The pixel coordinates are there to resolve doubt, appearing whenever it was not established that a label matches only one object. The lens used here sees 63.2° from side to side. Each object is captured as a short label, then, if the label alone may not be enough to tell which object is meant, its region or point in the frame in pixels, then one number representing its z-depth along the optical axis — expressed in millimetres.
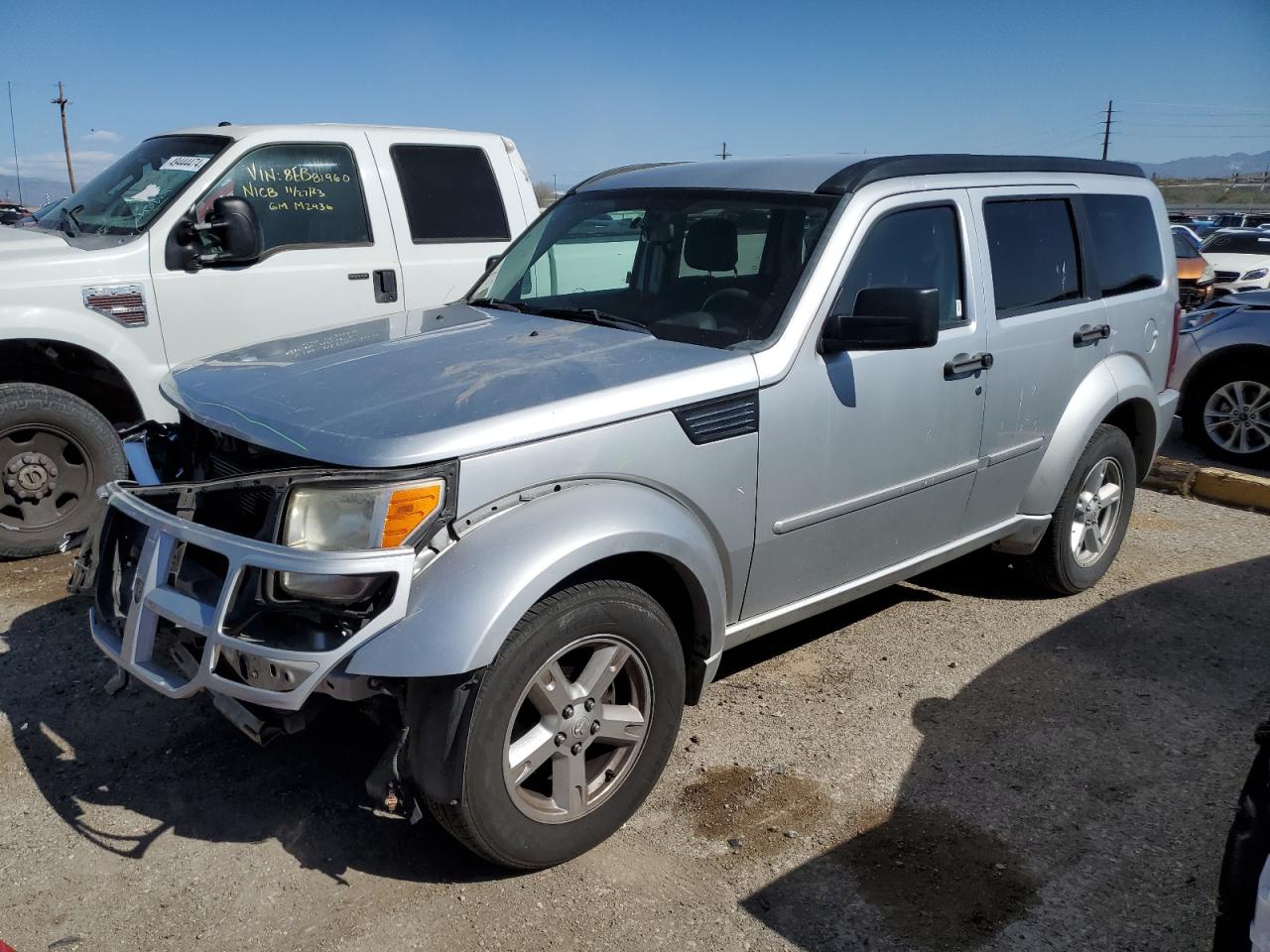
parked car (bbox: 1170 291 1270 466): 7598
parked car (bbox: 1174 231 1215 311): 13289
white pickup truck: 5180
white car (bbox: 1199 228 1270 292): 14930
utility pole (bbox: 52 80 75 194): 53250
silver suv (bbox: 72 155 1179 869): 2600
